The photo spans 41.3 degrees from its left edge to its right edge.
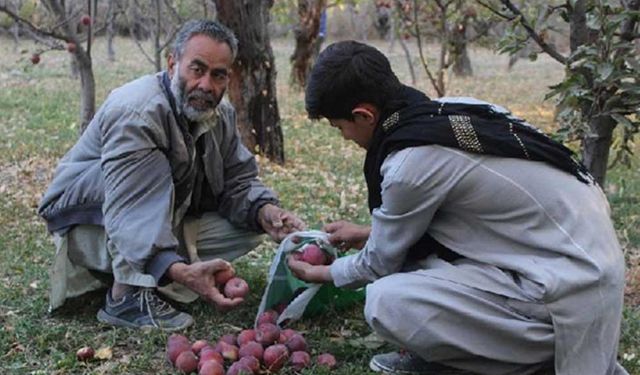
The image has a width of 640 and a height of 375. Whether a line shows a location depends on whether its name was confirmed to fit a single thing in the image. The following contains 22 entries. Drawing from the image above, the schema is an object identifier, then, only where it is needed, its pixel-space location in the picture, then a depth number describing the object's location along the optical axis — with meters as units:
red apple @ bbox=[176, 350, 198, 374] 3.10
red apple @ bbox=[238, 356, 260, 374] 3.05
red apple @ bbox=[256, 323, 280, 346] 3.23
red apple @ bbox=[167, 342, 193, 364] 3.18
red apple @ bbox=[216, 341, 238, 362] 3.17
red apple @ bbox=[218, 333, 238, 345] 3.28
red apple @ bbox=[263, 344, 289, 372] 3.11
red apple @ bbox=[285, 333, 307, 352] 3.25
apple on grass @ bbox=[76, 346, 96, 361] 3.29
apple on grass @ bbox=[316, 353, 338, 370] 3.20
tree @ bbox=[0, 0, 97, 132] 7.10
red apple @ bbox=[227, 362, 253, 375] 3.01
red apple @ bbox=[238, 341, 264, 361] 3.13
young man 2.79
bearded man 3.41
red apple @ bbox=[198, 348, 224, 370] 3.07
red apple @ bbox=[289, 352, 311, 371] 3.17
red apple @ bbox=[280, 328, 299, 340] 3.31
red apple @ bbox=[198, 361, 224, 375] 3.00
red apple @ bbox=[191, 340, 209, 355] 3.21
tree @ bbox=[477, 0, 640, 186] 4.27
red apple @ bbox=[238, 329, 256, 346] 3.24
